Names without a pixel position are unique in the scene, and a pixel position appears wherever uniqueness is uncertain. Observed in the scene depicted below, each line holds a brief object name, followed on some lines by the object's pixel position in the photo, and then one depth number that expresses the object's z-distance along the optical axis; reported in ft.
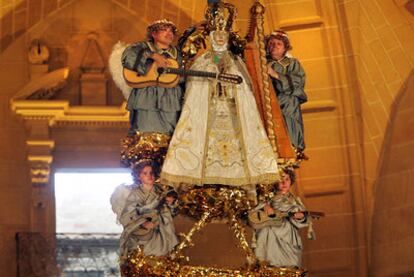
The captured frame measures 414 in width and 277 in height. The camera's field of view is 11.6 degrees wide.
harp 57.67
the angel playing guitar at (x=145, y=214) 56.39
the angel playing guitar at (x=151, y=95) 57.16
